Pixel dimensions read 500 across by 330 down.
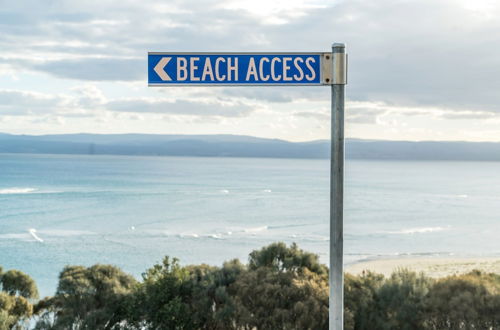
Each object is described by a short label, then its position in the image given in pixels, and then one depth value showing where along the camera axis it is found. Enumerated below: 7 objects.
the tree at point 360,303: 10.54
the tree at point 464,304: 9.48
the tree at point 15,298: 11.98
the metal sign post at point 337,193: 3.51
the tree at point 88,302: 12.02
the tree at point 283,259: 12.90
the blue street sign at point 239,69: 3.48
